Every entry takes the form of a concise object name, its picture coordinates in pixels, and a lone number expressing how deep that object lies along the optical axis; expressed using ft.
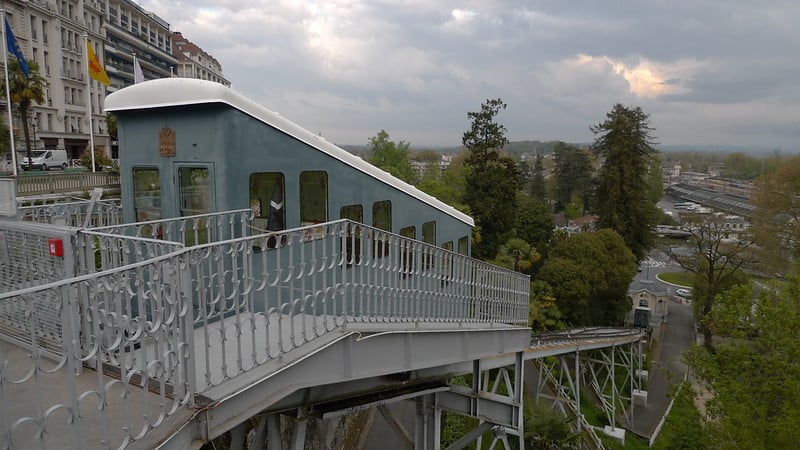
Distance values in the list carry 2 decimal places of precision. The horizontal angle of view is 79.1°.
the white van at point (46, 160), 123.19
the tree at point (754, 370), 37.76
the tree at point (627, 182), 134.41
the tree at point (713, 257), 114.62
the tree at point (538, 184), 282.15
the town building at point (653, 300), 142.72
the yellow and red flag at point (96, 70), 83.10
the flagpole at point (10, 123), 84.28
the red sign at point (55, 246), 15.67
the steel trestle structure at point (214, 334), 10.53
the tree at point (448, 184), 119.44
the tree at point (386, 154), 151.64
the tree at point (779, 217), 108.27
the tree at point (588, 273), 100.58
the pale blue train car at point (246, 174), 19.48
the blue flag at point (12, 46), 78.07
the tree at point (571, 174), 259.39
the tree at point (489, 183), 119.14
